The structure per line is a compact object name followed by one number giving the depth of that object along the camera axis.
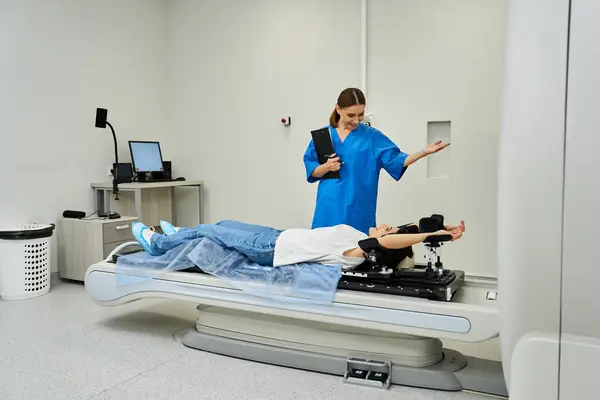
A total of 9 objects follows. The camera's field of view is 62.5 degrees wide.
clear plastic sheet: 2.20
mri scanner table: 1.94
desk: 4.20
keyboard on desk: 4.52
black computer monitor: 4.50
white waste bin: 3.47
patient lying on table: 2.15
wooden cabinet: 3.81
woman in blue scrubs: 2.91
